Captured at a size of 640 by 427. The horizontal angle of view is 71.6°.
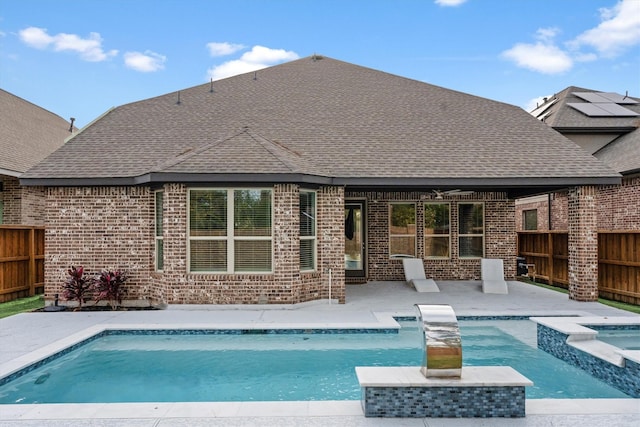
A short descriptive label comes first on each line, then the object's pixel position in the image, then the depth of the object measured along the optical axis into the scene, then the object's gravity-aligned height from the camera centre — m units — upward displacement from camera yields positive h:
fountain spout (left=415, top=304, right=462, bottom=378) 4.16 -1.13
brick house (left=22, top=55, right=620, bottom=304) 9.12 +0.87
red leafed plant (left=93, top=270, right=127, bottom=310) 9.25 -1.27
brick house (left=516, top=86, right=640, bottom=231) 13.29 +2.83
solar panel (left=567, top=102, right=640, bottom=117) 16.50 +4.41
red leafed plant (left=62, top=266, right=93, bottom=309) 9.23 -1.27
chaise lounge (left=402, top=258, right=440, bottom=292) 11.63 -1.29
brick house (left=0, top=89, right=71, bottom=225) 13.43 +2.25
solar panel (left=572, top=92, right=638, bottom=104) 18.31 +5.38
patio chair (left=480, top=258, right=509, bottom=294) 11.14 -1.35
